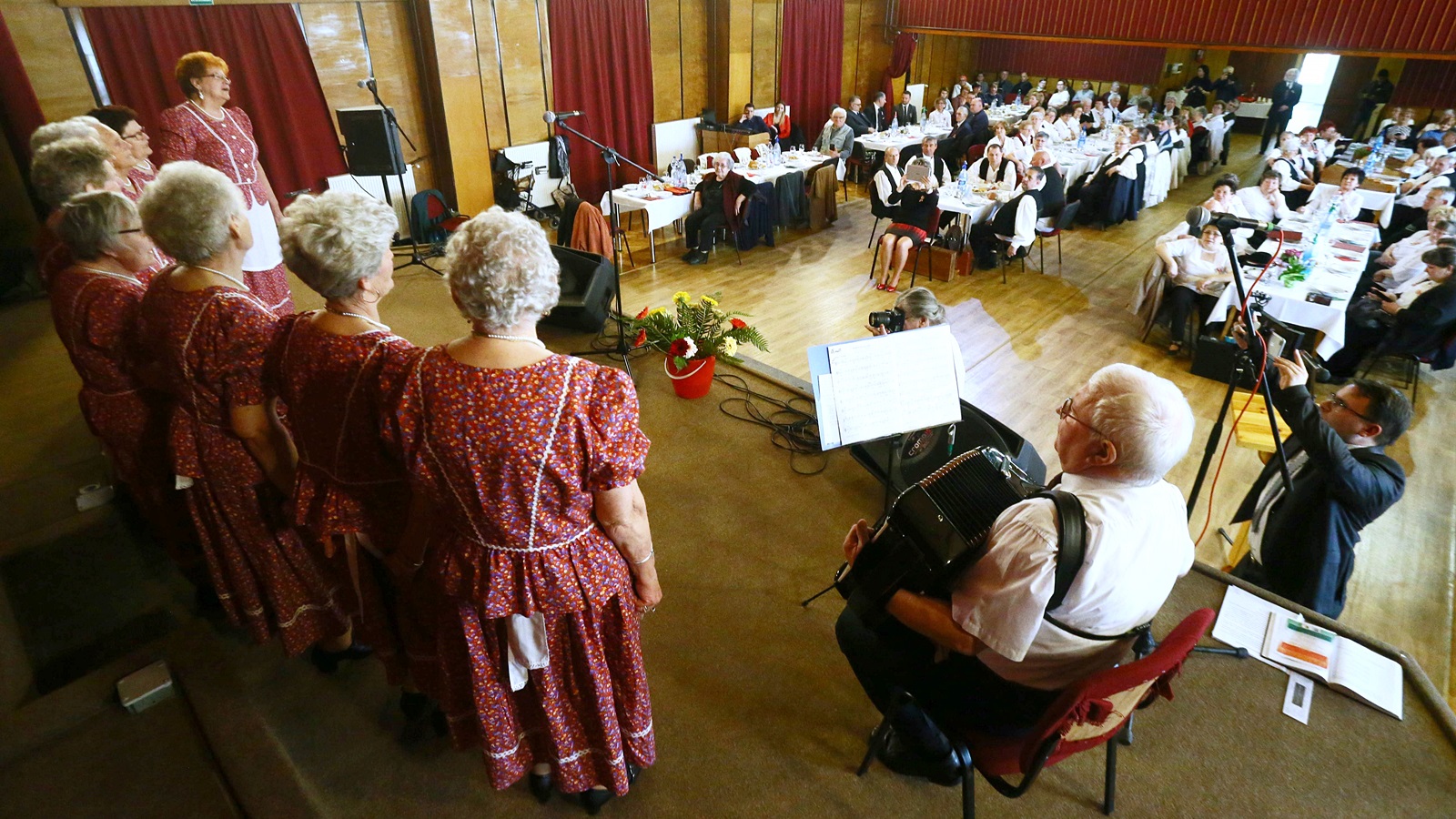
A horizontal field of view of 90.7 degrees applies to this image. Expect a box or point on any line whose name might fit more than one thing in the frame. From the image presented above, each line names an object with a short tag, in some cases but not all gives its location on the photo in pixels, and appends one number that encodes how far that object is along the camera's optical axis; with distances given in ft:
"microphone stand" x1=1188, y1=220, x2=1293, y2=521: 7.29
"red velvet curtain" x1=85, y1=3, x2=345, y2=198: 18.79
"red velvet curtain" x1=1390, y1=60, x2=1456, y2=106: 39.45
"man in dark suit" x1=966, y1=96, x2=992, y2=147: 34.58
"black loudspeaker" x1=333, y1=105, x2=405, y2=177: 19.47
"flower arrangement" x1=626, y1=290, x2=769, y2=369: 13.05
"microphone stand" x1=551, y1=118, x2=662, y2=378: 13.74
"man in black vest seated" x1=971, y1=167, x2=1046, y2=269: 22.80
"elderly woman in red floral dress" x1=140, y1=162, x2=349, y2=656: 5.87
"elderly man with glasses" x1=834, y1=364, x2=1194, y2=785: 4.66
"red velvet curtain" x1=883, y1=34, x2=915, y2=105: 43.14
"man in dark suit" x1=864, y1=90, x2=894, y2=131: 37.80
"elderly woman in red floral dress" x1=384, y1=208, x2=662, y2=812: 4.48
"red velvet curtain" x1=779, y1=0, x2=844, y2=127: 36.14
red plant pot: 13.29
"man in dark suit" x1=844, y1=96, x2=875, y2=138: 37.04
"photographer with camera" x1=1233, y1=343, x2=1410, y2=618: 8.15
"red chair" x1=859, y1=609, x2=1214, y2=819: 4.70
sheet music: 7.97
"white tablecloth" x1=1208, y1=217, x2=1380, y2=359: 15.94
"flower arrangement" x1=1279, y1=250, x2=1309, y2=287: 16.99
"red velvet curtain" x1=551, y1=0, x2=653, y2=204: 27.55
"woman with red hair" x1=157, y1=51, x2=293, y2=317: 11.45
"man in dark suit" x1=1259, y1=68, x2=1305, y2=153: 40.27
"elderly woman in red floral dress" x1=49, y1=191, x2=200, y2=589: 6.80
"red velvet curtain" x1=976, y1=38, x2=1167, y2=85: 50.62
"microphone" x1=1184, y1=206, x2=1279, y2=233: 7.31
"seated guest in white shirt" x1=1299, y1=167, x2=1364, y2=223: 21.14
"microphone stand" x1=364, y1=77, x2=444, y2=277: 18.84
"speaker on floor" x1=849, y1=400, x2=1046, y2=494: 10.44
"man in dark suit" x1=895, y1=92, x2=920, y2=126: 39.75
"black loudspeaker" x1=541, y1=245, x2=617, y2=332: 15.80
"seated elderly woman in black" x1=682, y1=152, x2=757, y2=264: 24.35
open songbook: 7.54
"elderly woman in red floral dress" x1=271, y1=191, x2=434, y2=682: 5.05
